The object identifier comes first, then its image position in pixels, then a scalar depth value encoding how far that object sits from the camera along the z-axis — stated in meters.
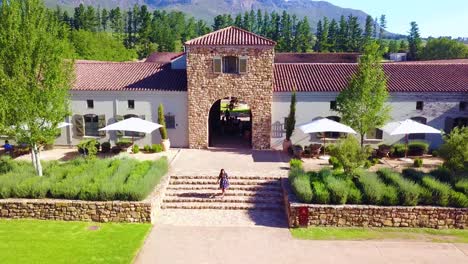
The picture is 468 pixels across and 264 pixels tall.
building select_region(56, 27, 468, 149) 27.45
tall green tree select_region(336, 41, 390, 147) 24.56
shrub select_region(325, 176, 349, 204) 17.59
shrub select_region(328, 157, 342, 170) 22.72
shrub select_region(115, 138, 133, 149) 27.34
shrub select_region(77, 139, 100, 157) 23.59
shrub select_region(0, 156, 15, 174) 21.23
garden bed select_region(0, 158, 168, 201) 18.00
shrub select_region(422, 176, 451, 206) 17.49
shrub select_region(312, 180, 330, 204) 17.58
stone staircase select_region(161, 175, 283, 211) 19.44
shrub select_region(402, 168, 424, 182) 19.74
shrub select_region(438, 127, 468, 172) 19.59
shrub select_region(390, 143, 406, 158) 27.00
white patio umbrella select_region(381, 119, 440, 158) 24.94
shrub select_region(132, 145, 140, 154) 27.45
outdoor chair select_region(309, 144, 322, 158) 26.39
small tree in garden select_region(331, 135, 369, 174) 19.44
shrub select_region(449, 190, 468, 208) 17.41
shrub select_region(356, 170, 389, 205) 17.66
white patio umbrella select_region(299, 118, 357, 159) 24.67
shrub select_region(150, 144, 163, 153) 27.73
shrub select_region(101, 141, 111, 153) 27.41
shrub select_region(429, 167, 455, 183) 19.76
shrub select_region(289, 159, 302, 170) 22.54
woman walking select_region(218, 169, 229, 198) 19.81
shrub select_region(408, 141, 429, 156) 27.14
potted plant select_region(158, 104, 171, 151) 28.00
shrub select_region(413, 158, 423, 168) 24.50
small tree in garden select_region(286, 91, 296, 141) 27.22
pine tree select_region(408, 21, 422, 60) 100.88
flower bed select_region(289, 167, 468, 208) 17.56
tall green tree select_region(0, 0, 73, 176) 18.81
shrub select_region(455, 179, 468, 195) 17.95
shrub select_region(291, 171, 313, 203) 17.70
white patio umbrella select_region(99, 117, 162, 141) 25.64
